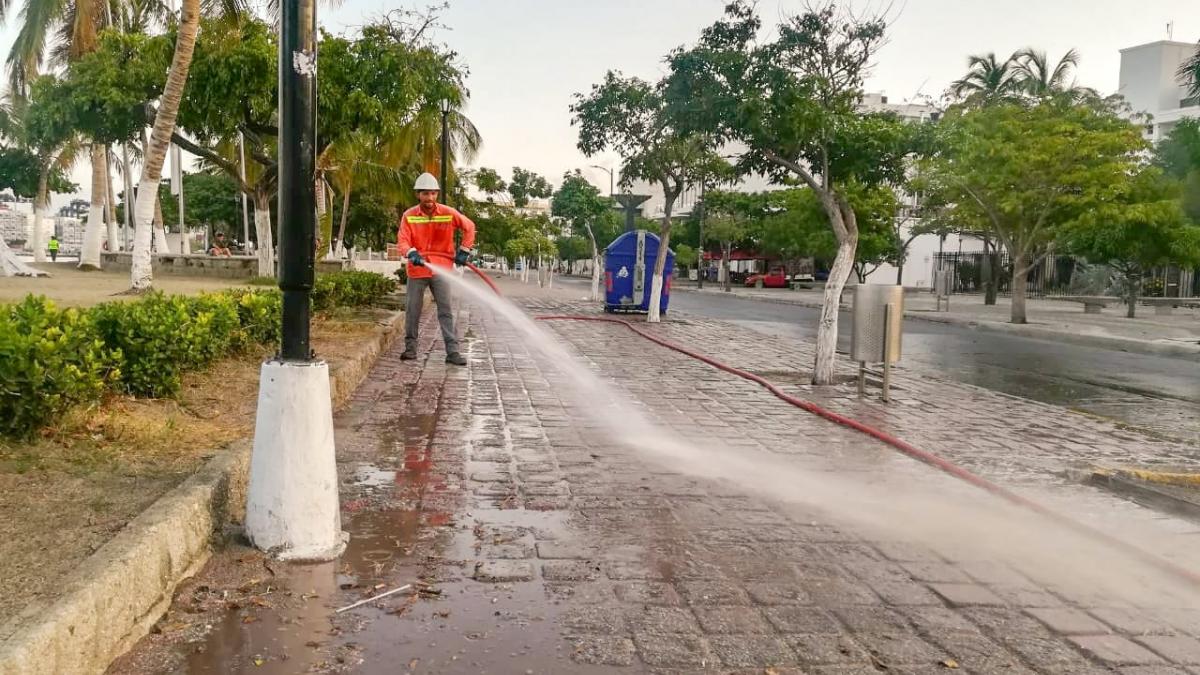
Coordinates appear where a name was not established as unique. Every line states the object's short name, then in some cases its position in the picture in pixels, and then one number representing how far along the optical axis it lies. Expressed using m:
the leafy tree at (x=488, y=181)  40.88
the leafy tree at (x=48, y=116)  18.95
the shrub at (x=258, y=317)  8.11
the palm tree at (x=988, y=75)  45.00
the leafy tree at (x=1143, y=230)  21.31
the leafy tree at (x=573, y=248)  84.99
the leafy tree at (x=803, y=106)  9.52
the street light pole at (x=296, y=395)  3.88
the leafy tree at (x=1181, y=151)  24.53
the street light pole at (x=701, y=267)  48.98
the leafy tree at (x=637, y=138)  20.05
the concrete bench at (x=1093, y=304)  29.61
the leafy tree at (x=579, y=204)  57.09
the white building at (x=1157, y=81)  51.81
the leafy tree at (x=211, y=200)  61.81
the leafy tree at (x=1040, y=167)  20.41
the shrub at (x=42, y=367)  4.30
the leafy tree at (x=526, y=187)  57.44
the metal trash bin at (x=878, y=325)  8.91
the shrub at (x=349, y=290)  12.43
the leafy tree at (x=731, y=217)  52.28
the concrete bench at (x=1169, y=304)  30.52
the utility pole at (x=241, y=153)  25.29
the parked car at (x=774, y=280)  52.34
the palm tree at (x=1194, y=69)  18.67
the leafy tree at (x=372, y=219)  40.72
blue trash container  21.88
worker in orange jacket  9.98
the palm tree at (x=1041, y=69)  44.28
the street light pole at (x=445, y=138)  25.59
